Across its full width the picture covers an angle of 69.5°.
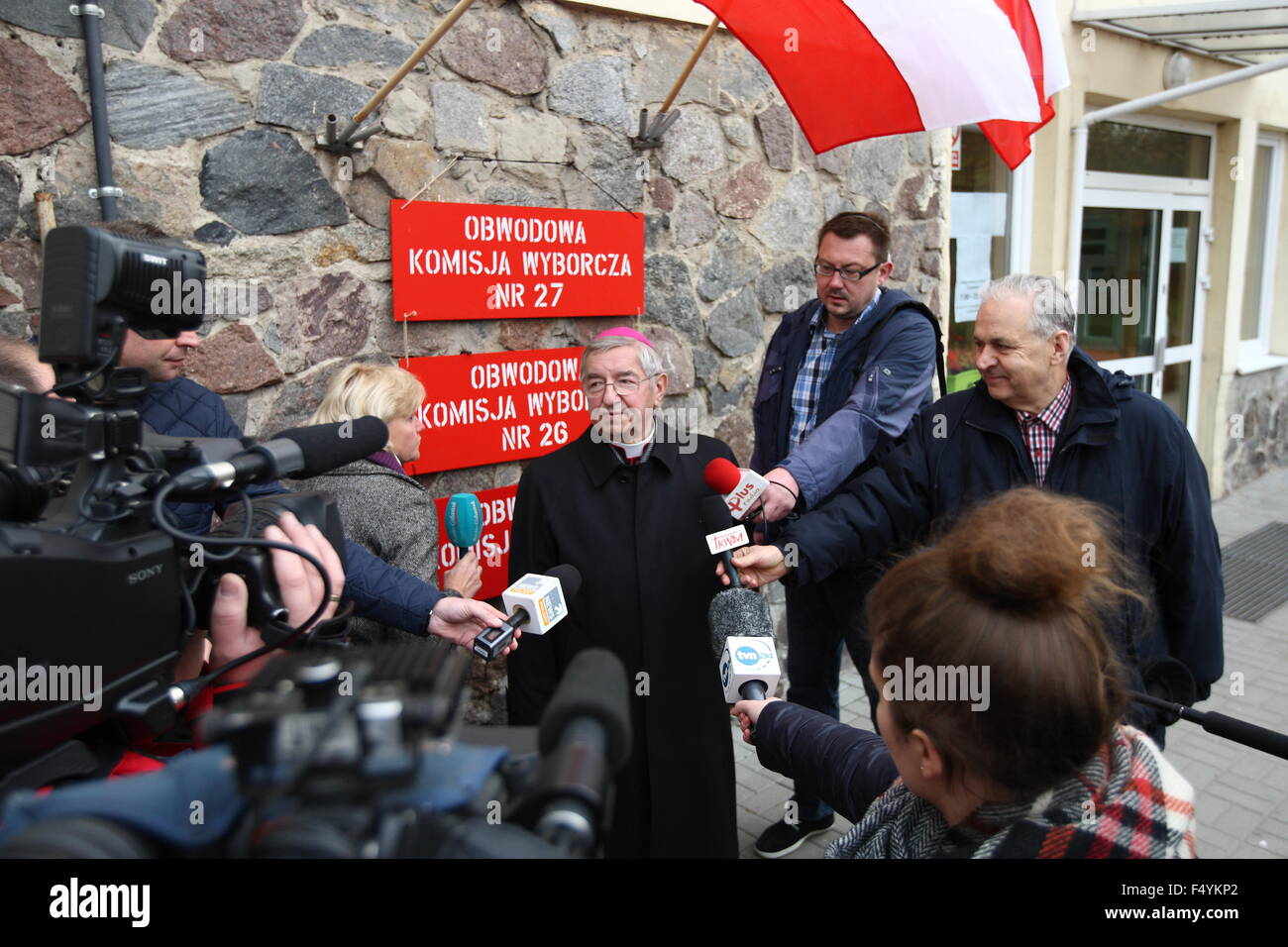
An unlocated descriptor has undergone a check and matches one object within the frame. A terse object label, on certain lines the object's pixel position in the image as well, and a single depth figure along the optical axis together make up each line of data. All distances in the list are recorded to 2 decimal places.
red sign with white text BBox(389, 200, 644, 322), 3.14
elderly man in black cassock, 2.57
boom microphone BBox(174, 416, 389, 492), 1.09
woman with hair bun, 1.12
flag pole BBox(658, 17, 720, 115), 3.25
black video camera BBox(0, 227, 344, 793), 0.91
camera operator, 2.23
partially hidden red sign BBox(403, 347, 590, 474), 3.27
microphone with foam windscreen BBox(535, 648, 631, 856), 0.62
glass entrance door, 7.04
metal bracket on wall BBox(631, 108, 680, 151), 3.72
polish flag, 3.18
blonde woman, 2.49
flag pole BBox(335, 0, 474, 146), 2.69
